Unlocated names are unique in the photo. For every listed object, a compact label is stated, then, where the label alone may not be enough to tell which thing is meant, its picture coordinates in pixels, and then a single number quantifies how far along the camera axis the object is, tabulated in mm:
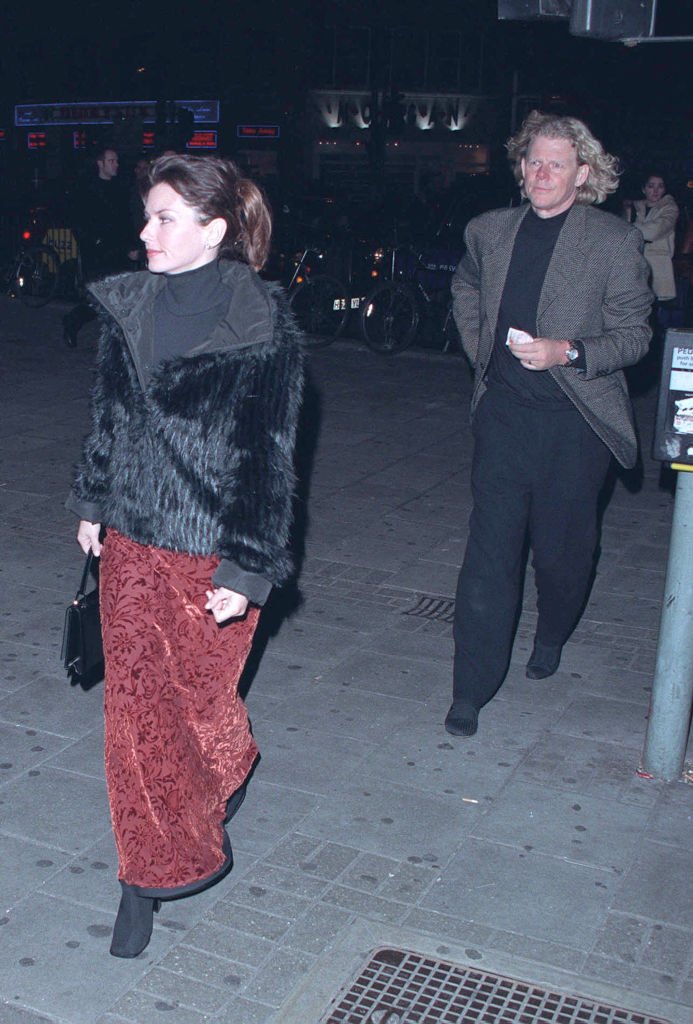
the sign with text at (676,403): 3775
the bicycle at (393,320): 12500
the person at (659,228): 11664
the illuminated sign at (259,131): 36031
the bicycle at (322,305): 12992
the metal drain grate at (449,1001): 3068
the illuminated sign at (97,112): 33000
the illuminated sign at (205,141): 35281
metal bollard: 3994
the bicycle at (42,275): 15414
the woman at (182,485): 3102
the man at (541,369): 4277
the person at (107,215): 13234
